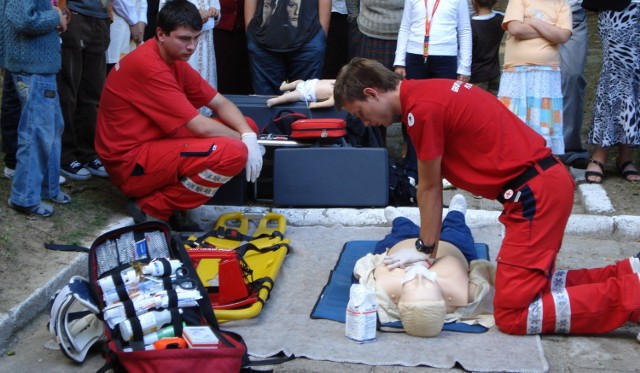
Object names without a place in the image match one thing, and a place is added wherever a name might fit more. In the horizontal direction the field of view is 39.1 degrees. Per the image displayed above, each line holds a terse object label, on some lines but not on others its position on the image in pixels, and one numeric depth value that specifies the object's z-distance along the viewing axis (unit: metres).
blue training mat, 4.02
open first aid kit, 3.38
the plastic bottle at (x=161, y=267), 3.84
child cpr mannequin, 6.22
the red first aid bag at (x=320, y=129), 5.89
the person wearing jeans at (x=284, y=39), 6.88
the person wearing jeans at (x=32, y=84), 4.98
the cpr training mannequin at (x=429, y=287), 3.87
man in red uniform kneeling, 3.86
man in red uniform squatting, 5.29
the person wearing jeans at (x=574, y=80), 6.59
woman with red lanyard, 6.45
